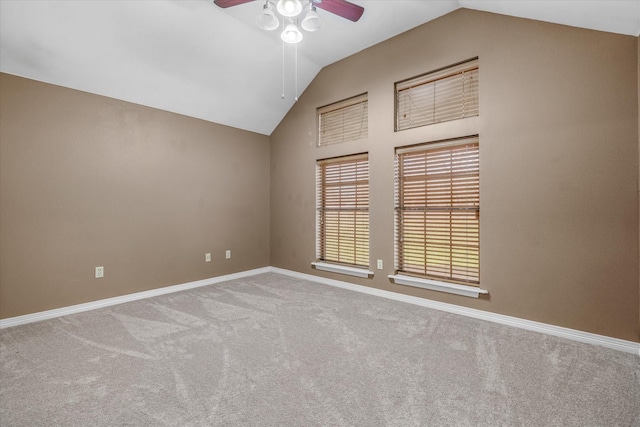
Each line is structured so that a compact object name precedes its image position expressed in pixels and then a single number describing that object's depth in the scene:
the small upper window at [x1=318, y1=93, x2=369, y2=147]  4.18
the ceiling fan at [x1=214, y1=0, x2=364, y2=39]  2.13
